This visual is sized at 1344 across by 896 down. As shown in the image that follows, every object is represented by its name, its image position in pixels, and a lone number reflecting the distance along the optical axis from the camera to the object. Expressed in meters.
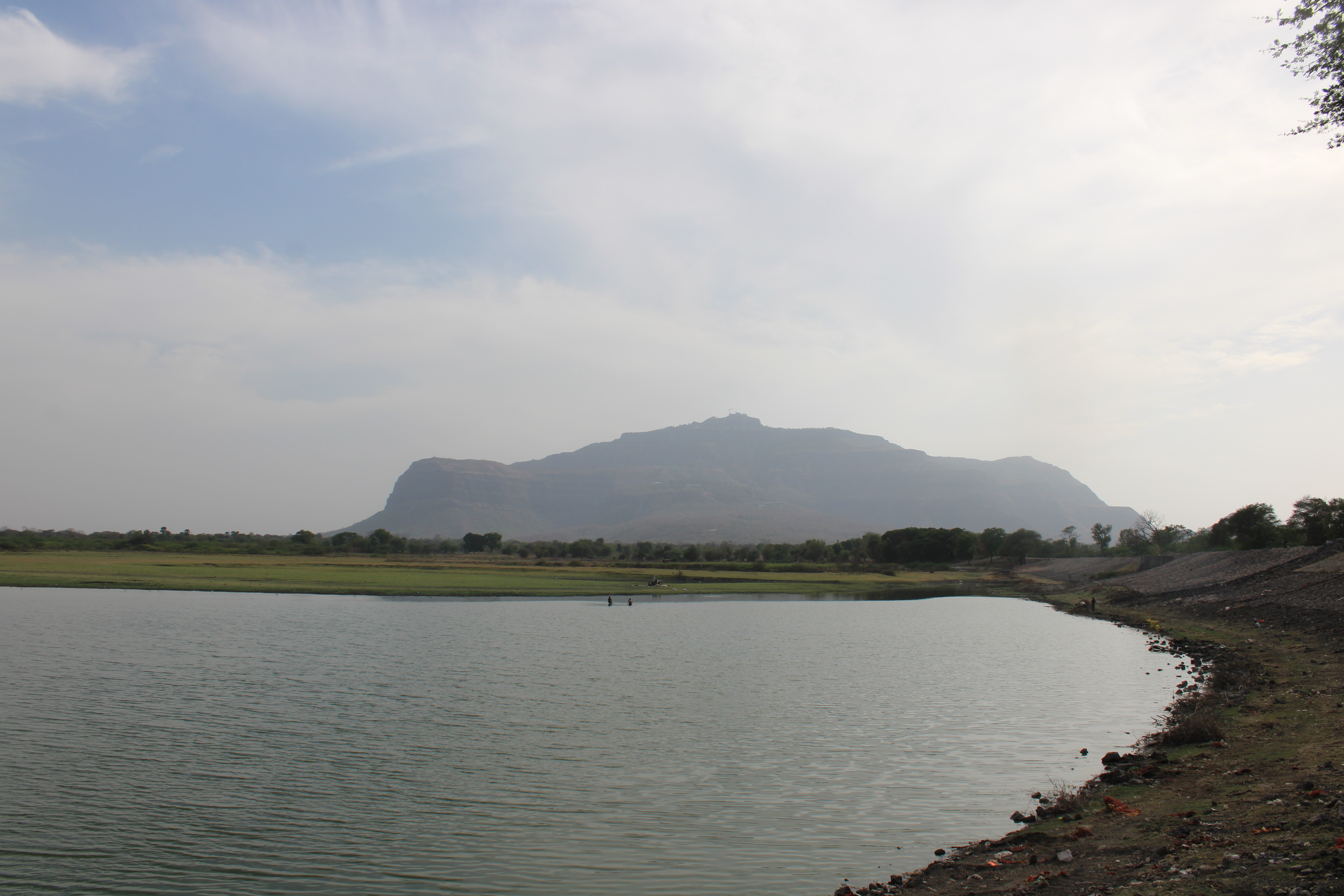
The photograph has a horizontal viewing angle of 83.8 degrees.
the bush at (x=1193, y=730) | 21.55
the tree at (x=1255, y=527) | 104.25
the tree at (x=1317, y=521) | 83.50
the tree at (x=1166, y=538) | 183.88
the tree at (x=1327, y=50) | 20.14
